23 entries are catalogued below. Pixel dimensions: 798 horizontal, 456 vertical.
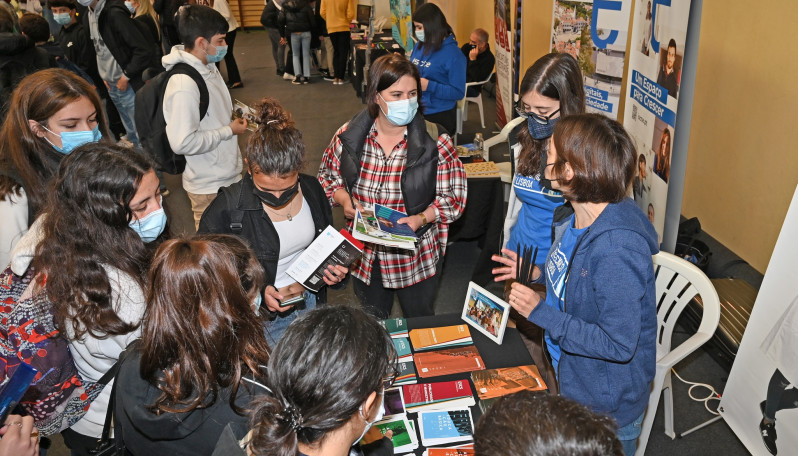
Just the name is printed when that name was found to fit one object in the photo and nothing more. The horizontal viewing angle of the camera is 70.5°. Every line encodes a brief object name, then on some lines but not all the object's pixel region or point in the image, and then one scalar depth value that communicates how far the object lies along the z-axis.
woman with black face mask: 2.29
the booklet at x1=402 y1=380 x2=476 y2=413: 2.01
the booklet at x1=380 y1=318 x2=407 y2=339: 2.36
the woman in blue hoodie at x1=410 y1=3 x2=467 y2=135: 4.96
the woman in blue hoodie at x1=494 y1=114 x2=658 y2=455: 1.73
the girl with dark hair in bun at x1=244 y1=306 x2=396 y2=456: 1.22
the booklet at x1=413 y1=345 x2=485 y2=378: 2.16
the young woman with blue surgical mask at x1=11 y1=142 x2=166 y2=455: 1.75
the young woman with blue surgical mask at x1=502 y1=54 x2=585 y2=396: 2.58
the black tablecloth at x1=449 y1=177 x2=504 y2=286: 4.26
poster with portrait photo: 2.87
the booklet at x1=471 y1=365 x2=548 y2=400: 2.04
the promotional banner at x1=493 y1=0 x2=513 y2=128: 6.26
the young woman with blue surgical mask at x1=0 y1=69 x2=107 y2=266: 2.27
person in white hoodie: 3.15
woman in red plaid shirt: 2.68
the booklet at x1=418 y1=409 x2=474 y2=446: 1.87
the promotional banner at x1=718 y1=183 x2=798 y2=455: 2.21
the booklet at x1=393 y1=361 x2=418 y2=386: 2.12
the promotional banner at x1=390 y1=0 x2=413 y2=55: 6.96
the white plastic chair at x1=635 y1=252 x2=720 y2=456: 2.48
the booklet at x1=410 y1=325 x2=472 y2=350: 2.29
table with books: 1.88
